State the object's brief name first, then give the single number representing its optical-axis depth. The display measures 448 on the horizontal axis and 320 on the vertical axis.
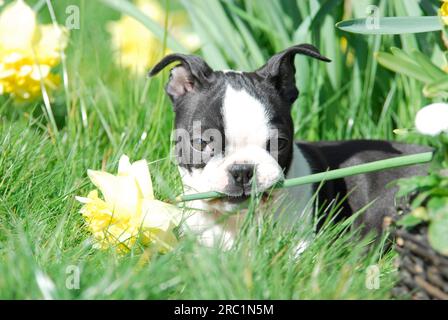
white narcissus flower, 2.44
